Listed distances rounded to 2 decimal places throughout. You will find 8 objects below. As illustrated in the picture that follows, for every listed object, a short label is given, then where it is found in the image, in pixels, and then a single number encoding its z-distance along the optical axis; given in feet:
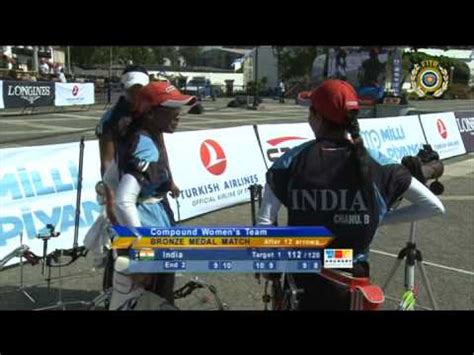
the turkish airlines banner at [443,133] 42.83
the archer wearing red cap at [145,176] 9.15
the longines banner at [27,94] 62.59
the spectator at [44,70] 51.53
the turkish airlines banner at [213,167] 24.45
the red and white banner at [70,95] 63.52
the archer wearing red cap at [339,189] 8.49
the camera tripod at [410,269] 10.32
